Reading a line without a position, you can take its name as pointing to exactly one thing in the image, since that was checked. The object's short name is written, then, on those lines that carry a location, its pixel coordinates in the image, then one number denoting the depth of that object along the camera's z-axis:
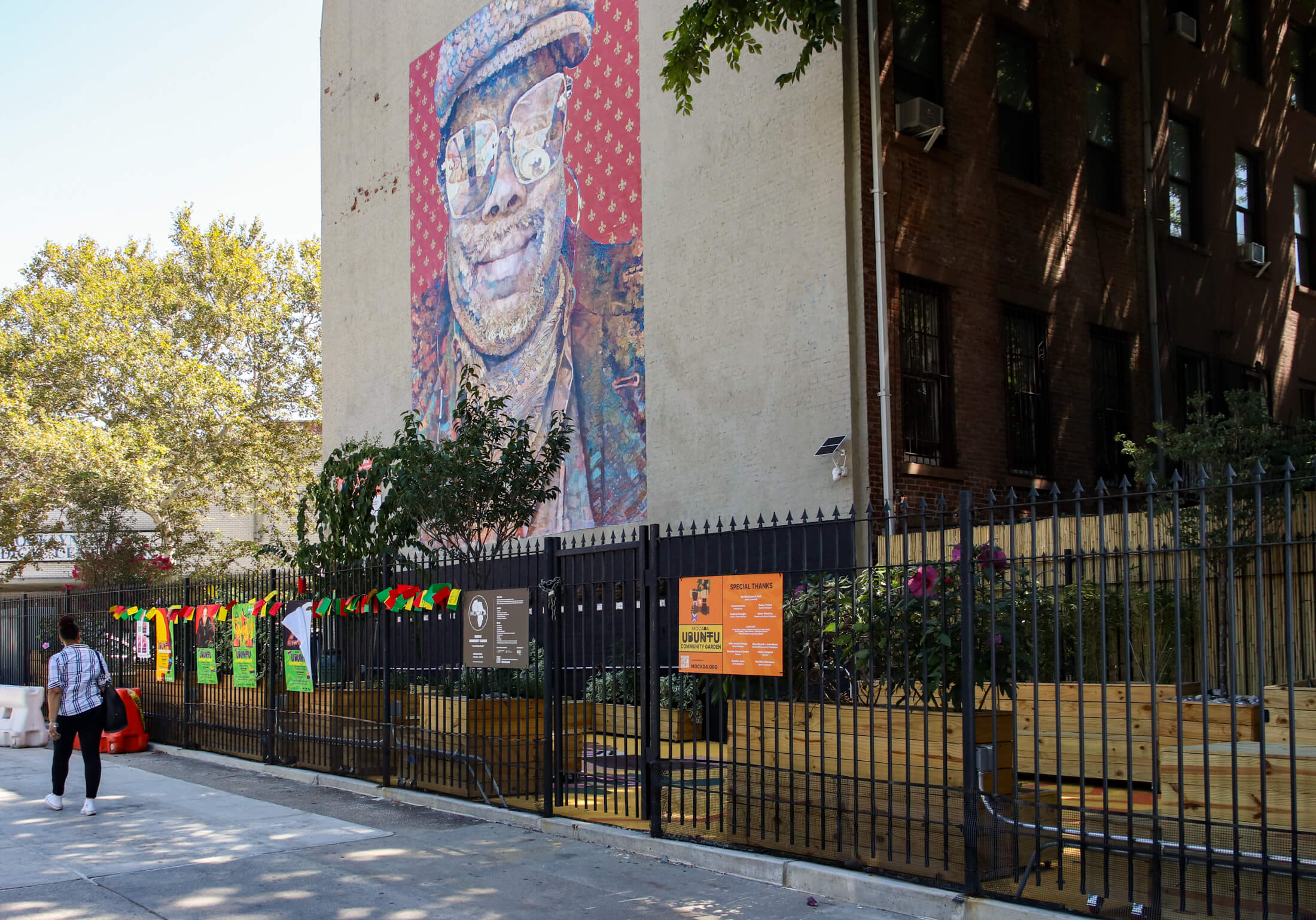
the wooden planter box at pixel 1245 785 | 6.40
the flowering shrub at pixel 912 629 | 7.78
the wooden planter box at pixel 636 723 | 9.69
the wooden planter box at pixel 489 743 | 11.15
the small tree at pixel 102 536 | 32.09
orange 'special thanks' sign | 8.70
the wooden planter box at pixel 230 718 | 15.50
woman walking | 11.73
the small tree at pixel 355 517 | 15.80
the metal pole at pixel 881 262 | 14.85
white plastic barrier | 18.58
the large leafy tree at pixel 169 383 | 33.31
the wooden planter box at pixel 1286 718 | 7.68
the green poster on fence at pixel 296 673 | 14.16
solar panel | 14.91
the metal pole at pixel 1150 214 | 18.53
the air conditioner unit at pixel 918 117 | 15.66
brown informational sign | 10.97
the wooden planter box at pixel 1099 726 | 8.99
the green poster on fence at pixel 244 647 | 15.42
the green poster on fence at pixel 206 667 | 16.56
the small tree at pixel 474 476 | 15.66
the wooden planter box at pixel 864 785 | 7.68
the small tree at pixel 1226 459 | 10.97
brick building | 16.02
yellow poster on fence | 17.45
